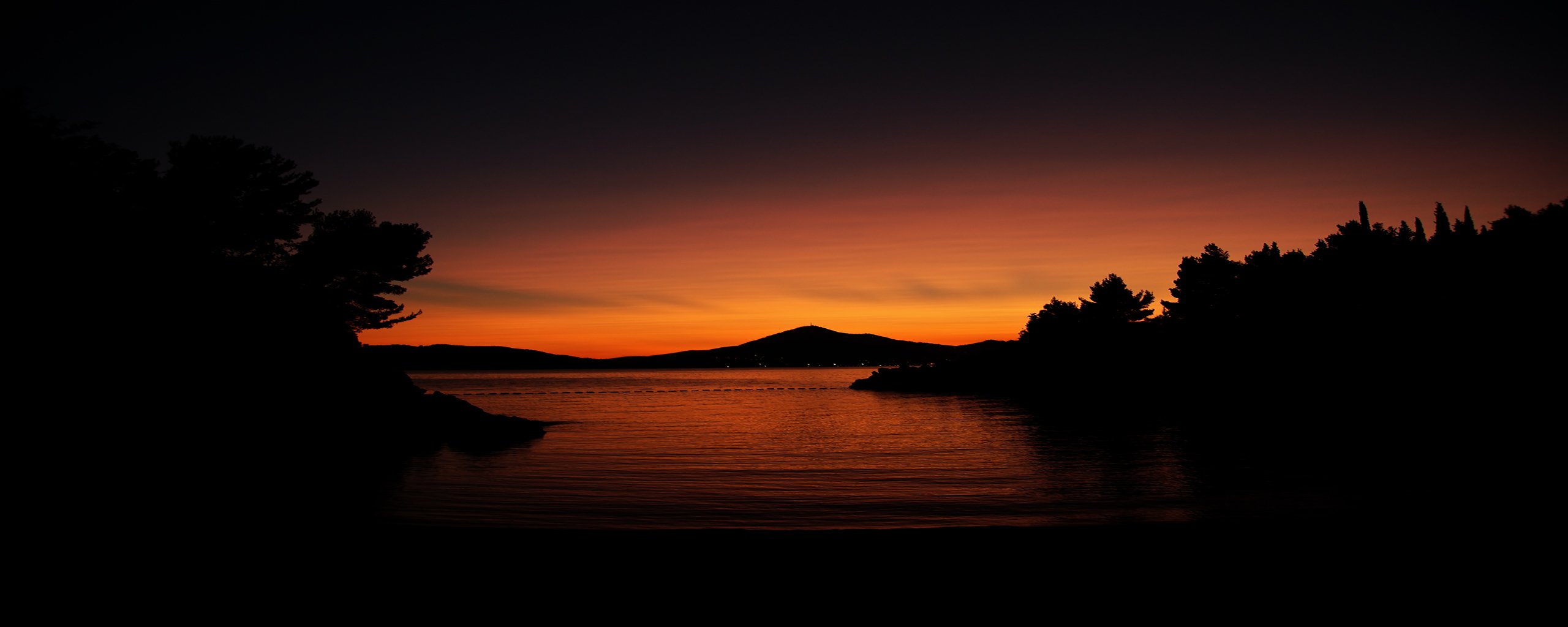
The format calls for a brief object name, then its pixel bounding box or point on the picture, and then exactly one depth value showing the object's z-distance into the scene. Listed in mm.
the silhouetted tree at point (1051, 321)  115188
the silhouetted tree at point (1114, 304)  111750
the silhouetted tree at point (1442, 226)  65500
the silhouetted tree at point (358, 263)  42938
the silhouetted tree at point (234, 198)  37188
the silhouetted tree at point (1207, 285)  94000
